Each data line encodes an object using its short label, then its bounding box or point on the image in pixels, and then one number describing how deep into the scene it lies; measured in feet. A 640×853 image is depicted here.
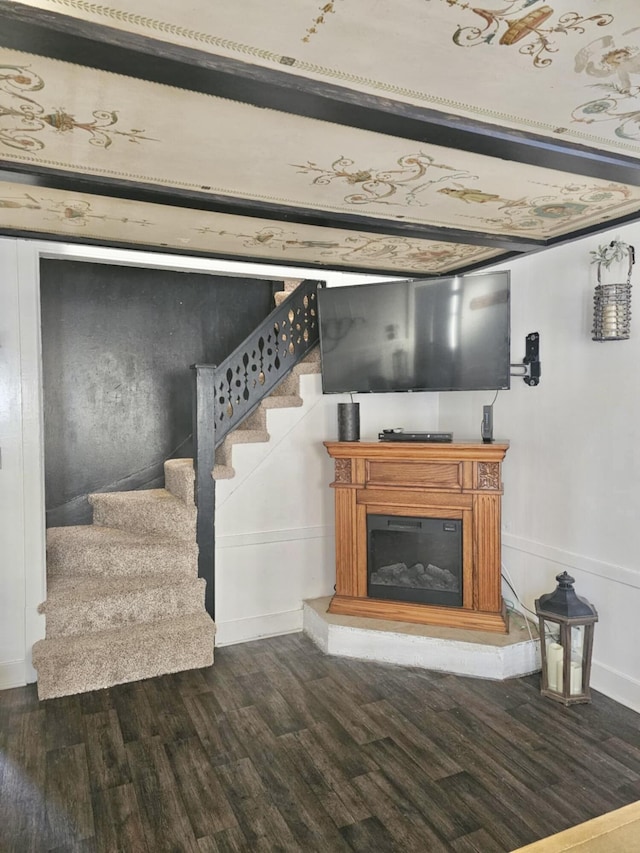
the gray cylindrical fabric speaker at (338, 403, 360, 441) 12.91
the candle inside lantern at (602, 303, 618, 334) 9.79
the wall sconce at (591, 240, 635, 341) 9.77
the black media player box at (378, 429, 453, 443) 12.16
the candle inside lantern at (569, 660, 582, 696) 10.11
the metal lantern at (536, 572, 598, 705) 9.95
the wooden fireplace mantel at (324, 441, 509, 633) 11.73
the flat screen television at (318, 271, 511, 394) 11.92
